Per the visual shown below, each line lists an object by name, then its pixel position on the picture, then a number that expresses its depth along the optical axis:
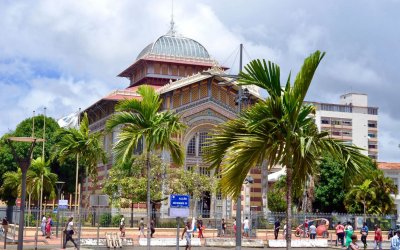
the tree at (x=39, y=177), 47.44
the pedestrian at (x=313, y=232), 40.91
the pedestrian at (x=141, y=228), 40.20
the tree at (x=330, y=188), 58.78
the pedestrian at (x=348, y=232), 27.78
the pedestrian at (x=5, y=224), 32.23
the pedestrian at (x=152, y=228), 40.64
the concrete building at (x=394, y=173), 75.44
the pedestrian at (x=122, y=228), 38.59
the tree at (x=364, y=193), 53.91
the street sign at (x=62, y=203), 35.16
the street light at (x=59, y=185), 39.30
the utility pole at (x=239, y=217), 23.78
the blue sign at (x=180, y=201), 19.84
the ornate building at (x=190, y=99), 52.09
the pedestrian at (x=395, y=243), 21.11
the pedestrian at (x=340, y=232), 37.73
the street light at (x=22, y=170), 22.50
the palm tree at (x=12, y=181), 52.38
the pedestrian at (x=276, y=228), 41.44
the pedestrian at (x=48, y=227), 39.44
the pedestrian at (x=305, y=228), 44.34
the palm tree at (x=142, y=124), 21.31
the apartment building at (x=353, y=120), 105.62
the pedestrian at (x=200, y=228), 40.72
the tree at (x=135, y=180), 44.78
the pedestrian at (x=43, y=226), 40.66
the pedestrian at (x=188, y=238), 28.17
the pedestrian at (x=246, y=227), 42.31
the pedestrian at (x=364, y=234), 35.75
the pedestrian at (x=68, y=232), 28.98
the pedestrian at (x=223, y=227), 44.15
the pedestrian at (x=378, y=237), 34.47
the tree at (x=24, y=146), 58.47
